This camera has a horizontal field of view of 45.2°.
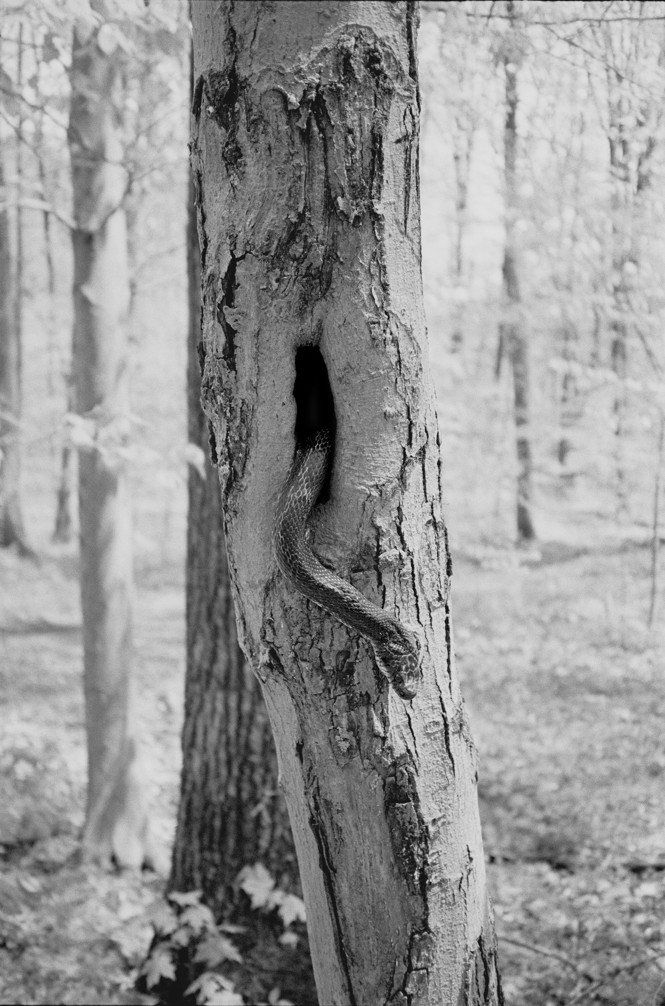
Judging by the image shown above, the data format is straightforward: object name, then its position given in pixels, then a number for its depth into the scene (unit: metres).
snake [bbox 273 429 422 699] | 1.55
